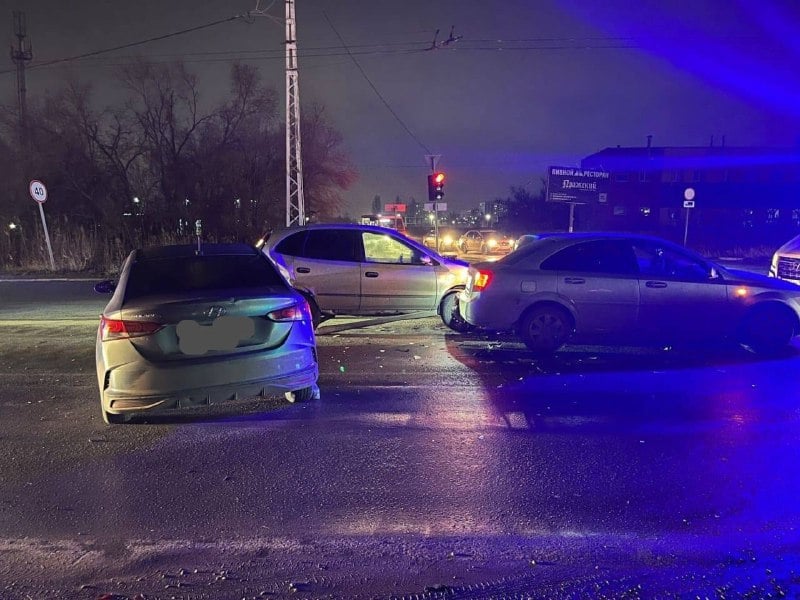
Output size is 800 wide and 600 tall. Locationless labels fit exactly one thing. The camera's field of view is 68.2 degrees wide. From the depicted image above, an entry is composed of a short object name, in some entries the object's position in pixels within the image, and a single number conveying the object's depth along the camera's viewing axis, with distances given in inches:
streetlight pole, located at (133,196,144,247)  1363.2
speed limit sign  743.7
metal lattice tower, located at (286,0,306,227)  692.1
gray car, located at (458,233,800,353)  303.3
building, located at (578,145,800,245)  1969.7
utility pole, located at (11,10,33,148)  1264.8
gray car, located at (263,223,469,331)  364.8
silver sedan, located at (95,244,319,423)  180.7
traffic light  779.4
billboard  685.9
